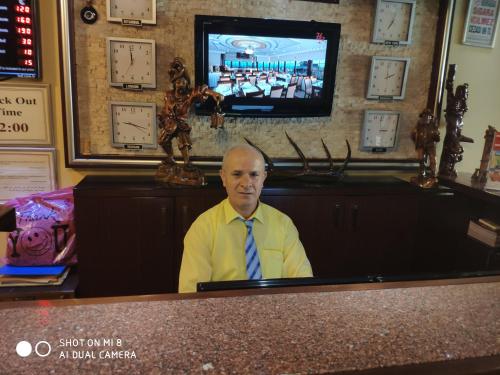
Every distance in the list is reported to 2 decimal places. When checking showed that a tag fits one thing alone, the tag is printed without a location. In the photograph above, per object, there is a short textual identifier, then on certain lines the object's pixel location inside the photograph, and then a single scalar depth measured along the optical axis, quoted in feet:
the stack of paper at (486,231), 7.06
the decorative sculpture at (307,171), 8.26
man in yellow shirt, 5.17
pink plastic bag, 7.31
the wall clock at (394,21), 8.46
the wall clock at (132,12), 7.45
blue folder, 7.09
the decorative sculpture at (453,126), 8.50
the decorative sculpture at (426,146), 8.16
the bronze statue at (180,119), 7.21
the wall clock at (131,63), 7.63
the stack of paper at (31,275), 7.02
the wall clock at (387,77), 8.77
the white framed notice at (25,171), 7.86
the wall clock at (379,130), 9.06
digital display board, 7.14
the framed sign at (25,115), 7.58
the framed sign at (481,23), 8.98
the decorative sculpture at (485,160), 7.51
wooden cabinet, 7.14
